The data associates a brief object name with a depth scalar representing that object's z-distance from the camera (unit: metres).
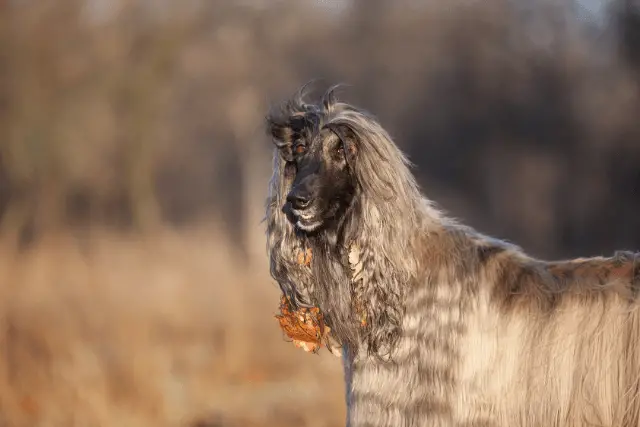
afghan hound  6.46
